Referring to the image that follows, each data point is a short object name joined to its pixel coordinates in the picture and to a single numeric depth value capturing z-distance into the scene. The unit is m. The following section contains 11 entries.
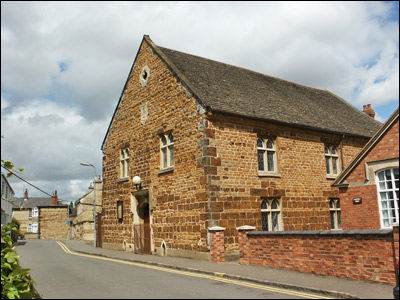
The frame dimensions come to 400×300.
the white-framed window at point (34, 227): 70.44
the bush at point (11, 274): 6.50
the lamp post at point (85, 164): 25.49
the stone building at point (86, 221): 39.66
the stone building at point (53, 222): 58.70
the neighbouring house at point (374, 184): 12.19
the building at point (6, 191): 36.21
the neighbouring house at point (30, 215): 68.75
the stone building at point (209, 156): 15.52
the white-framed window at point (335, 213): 19.28
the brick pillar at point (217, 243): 14.20
